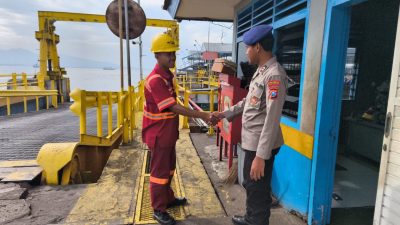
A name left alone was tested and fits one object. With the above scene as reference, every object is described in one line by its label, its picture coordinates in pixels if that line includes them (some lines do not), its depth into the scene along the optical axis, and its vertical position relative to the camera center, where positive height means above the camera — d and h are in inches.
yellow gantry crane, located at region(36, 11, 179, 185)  155.2 -47.0
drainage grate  119.6 -61.2
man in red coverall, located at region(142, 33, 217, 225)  111.0 -18.0
